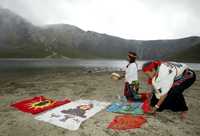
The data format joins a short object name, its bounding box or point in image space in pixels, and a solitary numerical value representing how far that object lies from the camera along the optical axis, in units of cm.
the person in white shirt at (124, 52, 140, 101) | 707
